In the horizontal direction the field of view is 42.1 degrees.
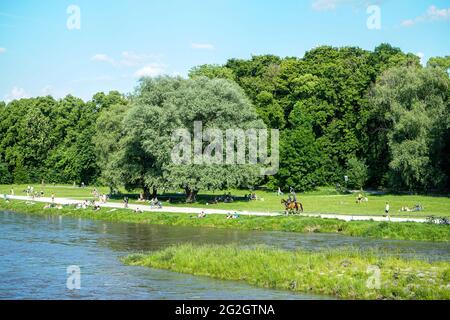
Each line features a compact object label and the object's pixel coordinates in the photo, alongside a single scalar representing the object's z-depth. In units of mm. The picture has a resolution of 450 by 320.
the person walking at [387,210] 54000
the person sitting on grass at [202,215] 55250
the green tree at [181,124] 65312
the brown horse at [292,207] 55812
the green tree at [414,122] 74750
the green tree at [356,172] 85250
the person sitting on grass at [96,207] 63700
